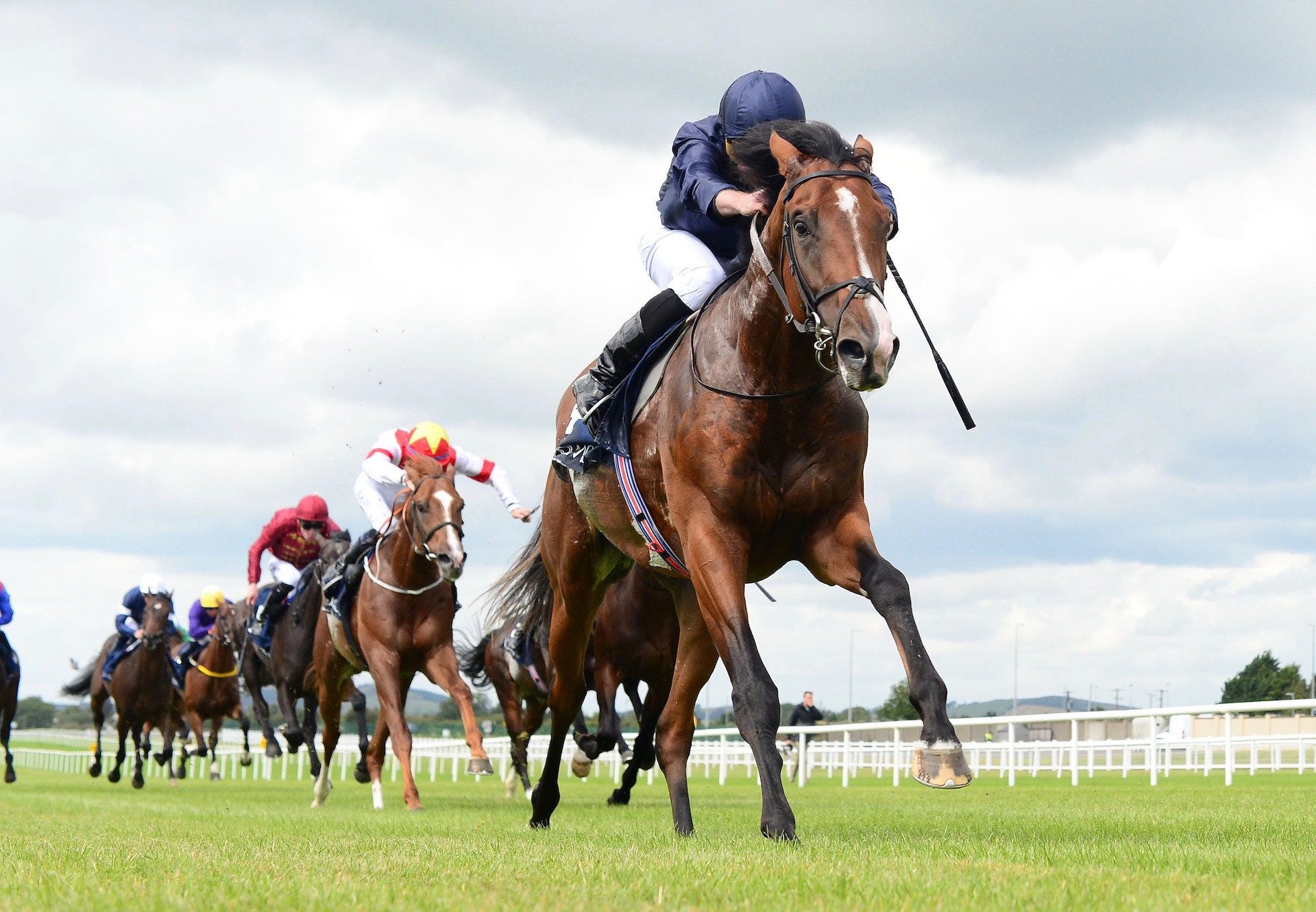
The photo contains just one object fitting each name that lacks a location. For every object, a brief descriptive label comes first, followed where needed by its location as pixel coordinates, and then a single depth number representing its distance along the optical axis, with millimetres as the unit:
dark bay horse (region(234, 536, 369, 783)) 15555
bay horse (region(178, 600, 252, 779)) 22844
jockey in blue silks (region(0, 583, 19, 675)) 18656
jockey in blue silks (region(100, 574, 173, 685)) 20188
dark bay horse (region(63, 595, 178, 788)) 19781
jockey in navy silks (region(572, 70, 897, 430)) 6285
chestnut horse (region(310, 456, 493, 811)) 11328
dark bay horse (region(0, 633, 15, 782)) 19688
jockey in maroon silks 16484
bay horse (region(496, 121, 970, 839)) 4949
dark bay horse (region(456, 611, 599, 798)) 13789
